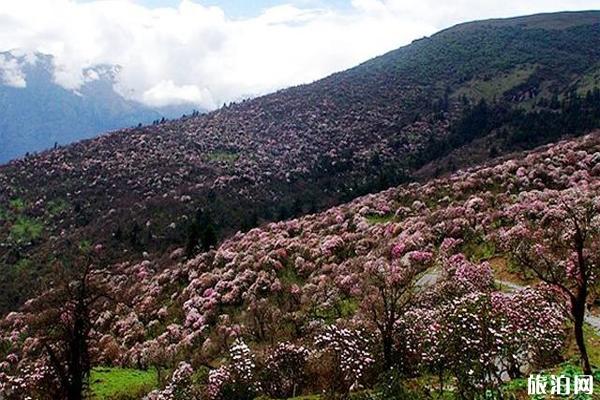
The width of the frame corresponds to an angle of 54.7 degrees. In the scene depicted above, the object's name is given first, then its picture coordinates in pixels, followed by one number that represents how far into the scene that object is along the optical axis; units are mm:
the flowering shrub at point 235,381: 20609
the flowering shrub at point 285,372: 20922
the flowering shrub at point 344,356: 18656
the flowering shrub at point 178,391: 19664
